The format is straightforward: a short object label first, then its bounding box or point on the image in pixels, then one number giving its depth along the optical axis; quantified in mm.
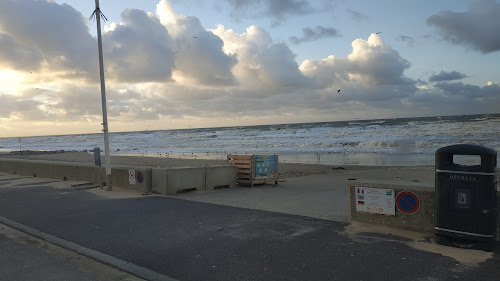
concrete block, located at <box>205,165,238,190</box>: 11275
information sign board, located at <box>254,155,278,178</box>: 12078
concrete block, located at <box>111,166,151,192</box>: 10672
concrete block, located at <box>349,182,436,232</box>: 5578
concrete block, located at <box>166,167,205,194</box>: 10359
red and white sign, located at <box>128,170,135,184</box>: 11101
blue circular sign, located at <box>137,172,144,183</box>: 10750
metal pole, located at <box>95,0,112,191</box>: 10859
